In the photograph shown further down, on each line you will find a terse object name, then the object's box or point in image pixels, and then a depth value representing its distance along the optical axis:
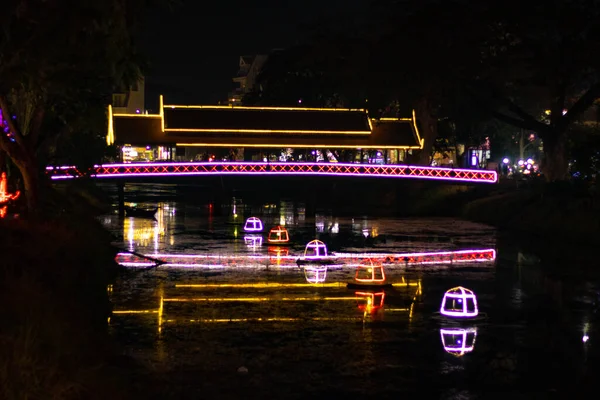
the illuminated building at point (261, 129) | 78.88
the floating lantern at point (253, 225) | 56.19
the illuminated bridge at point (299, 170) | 68.98
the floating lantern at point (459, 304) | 28.03
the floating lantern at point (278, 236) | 48.84
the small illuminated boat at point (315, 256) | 40.88
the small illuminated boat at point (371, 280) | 32.78
